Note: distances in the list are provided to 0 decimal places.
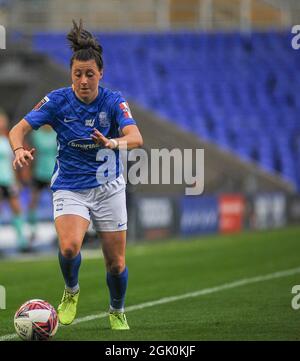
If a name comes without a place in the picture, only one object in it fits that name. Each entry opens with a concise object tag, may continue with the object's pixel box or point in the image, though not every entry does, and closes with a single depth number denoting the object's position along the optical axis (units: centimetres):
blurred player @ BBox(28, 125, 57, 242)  1878
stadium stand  3030
